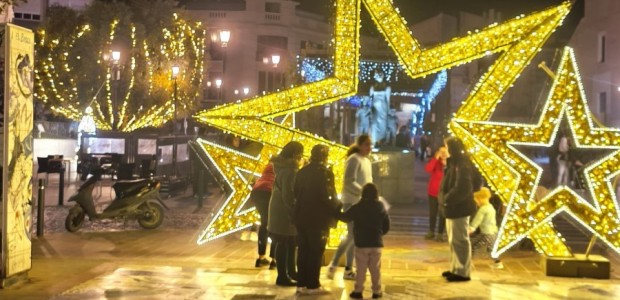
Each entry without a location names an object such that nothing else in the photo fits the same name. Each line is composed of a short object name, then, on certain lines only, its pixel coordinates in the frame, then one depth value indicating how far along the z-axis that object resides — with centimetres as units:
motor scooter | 1489
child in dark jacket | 837
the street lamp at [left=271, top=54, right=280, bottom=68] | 2708
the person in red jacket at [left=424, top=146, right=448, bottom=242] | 1366
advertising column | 860
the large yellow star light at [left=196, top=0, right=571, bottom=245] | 1042
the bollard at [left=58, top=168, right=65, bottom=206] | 1966
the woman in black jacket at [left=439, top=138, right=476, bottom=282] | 945
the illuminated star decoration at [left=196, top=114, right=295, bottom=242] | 1110
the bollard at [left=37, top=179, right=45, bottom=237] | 1361
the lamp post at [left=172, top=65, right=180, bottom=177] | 2384
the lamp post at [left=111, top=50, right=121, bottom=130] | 3711
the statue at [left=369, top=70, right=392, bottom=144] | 2759
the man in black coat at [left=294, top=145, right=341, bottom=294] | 845
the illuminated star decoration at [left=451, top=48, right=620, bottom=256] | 1016
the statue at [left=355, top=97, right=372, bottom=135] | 2830
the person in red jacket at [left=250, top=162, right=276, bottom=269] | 1032
